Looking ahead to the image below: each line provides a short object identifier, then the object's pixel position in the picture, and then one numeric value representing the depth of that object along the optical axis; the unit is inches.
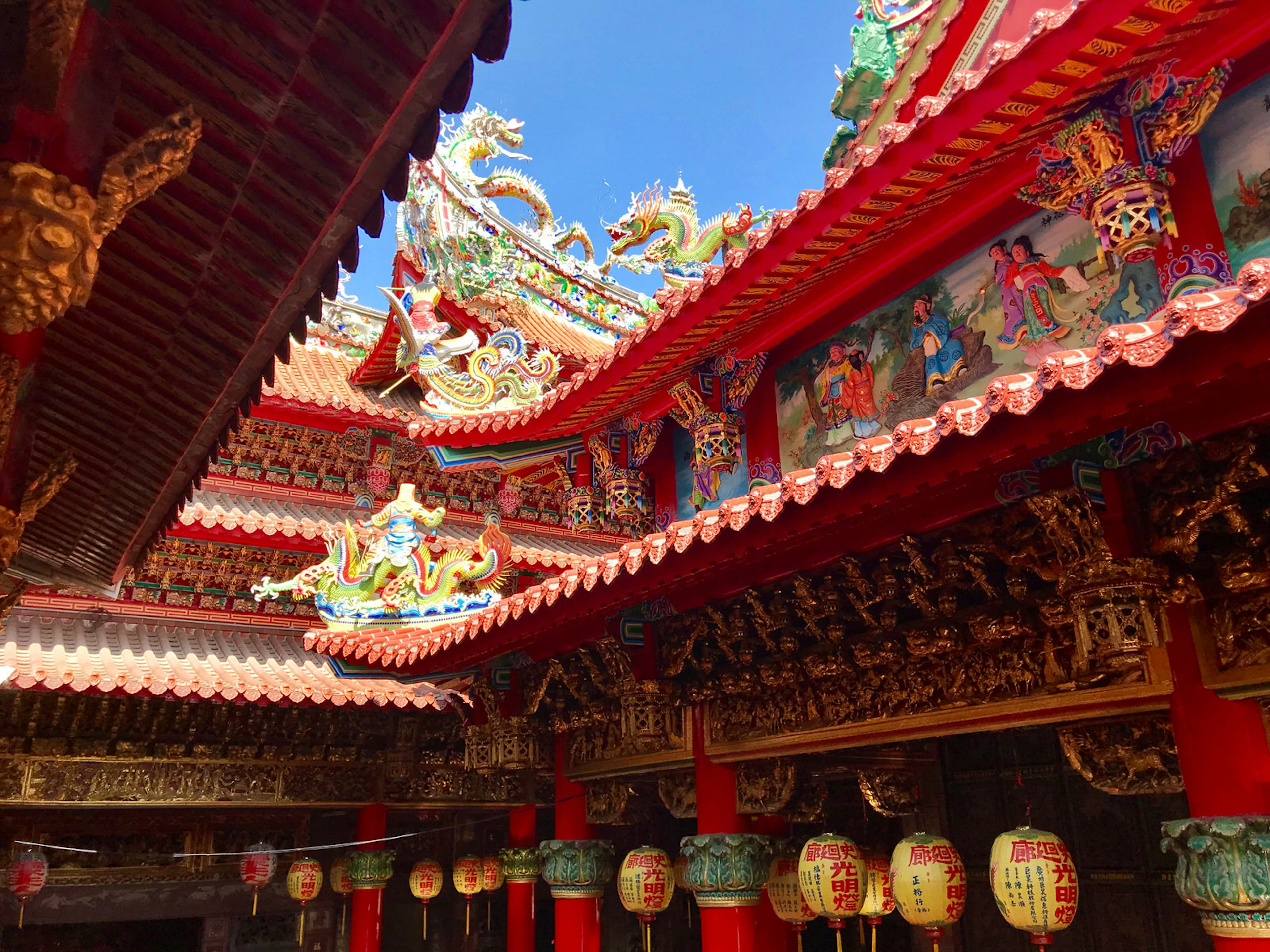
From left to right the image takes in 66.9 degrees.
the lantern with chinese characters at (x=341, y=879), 377.1
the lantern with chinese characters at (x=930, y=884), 180.7
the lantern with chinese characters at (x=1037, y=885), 159.0
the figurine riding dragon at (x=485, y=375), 298.0
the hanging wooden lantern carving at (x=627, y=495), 287.4
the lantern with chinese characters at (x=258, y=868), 358.9
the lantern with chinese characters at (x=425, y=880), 388.8
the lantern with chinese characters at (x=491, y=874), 393.7
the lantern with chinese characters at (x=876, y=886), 229.9
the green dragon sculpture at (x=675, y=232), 285.1
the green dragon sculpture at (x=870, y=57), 247.9
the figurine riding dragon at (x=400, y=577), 328.5
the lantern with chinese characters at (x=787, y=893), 223.0
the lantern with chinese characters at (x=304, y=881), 362.0
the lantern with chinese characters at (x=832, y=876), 198.7
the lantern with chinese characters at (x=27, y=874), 314.8
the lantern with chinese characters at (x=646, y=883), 242.4
